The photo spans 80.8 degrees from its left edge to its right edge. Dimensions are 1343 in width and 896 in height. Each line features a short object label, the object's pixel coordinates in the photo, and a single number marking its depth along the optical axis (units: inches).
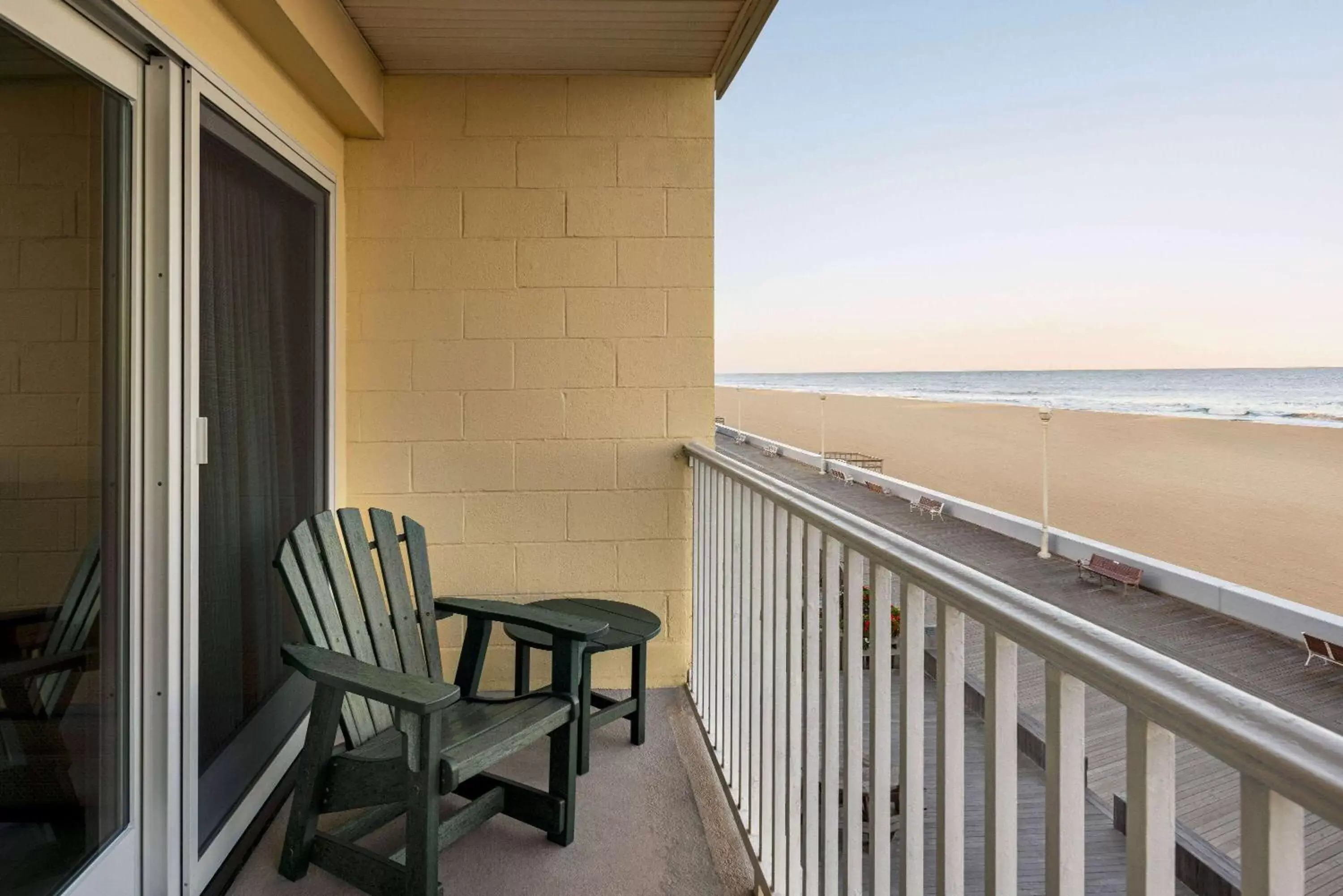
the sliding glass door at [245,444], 75.3
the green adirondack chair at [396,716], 66.9
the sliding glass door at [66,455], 51.4
